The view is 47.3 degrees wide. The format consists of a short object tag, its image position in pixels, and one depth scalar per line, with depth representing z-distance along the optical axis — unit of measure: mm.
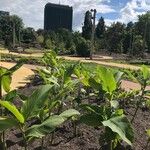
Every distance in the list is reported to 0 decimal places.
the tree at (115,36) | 28406
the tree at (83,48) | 19809
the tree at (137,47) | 24945
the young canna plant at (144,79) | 1842
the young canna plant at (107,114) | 1199
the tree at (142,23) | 34442
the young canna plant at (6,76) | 1255
